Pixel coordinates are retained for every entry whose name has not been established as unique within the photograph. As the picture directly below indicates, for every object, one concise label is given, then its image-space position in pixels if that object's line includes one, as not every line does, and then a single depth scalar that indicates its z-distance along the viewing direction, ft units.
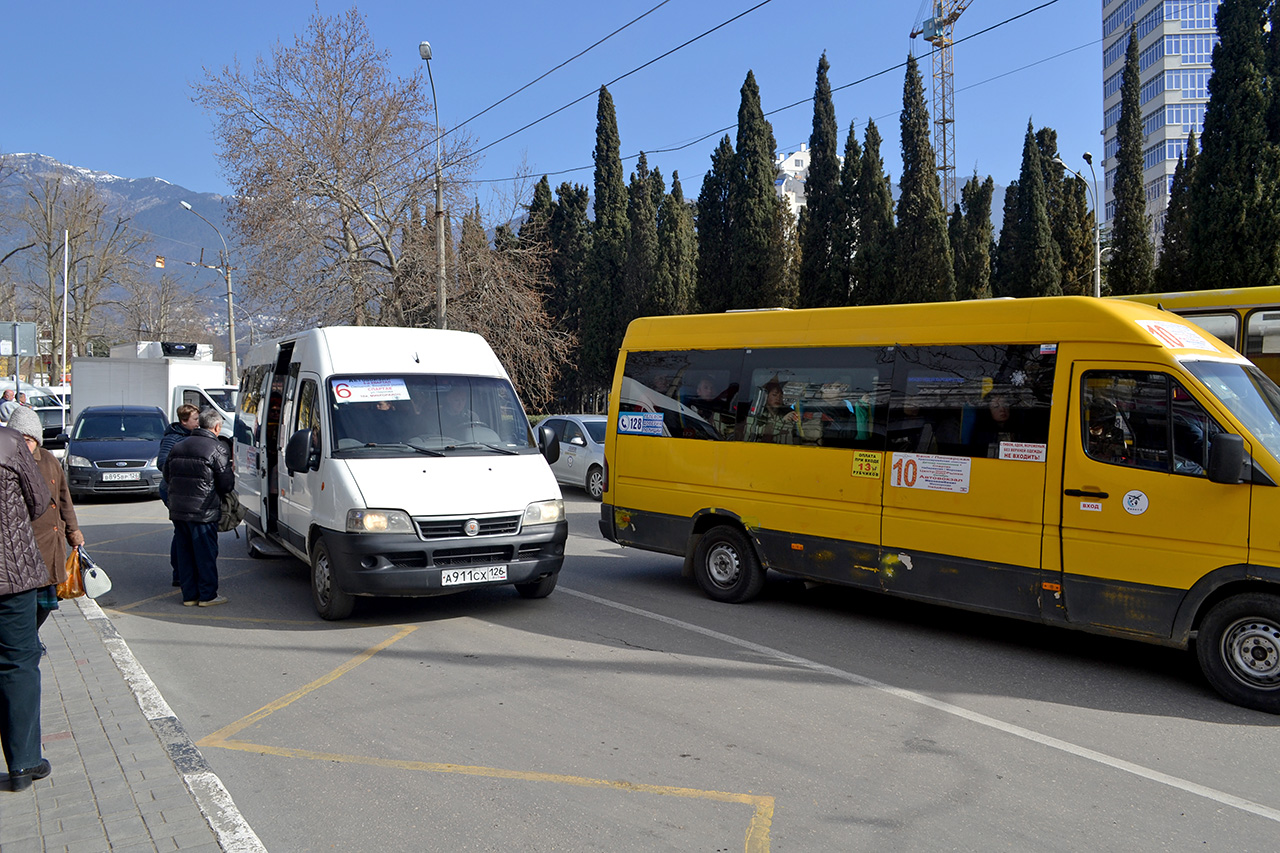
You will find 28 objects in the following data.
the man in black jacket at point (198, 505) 27.89
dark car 55.77
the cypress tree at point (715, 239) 124.98
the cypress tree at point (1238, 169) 80.23
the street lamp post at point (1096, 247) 93.91
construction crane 257.75
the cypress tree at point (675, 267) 127.34
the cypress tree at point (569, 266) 143.54
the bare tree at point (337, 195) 87.97
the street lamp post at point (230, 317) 129.18
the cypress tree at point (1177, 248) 89.76
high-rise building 203.10
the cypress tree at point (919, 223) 112.47
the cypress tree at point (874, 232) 116.16
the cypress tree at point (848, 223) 118.93
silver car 56.80
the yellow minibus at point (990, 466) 19.47
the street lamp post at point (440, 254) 79.30
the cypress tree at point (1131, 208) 112.98
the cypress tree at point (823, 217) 119.65
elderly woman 15.64
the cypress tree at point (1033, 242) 121.90
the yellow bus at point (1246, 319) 33.45
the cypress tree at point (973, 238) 130.11
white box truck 80.28
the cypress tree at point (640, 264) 130.00
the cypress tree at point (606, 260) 135.74
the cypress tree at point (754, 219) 118.73
